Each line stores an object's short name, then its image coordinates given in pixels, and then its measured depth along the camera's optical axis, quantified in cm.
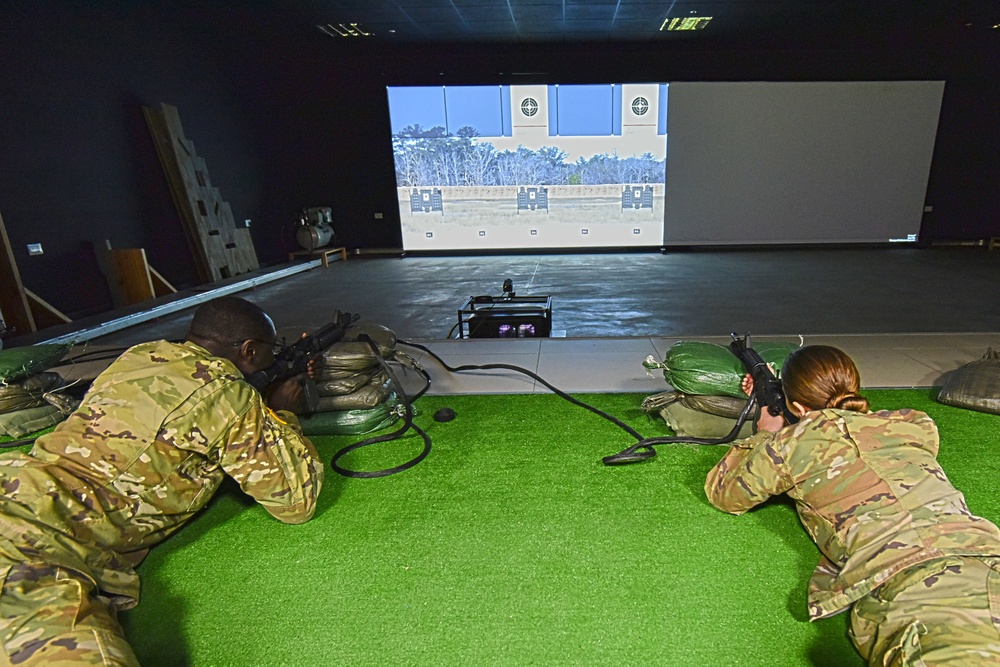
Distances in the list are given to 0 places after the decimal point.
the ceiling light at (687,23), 784
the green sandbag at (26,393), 241
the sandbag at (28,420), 239
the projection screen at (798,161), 939
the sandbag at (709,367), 206
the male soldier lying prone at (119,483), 99
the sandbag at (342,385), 222
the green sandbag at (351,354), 221
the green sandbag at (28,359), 244
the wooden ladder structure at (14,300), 466
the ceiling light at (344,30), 798
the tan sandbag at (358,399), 224
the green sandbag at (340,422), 226
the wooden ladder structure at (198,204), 657
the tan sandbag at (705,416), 206
